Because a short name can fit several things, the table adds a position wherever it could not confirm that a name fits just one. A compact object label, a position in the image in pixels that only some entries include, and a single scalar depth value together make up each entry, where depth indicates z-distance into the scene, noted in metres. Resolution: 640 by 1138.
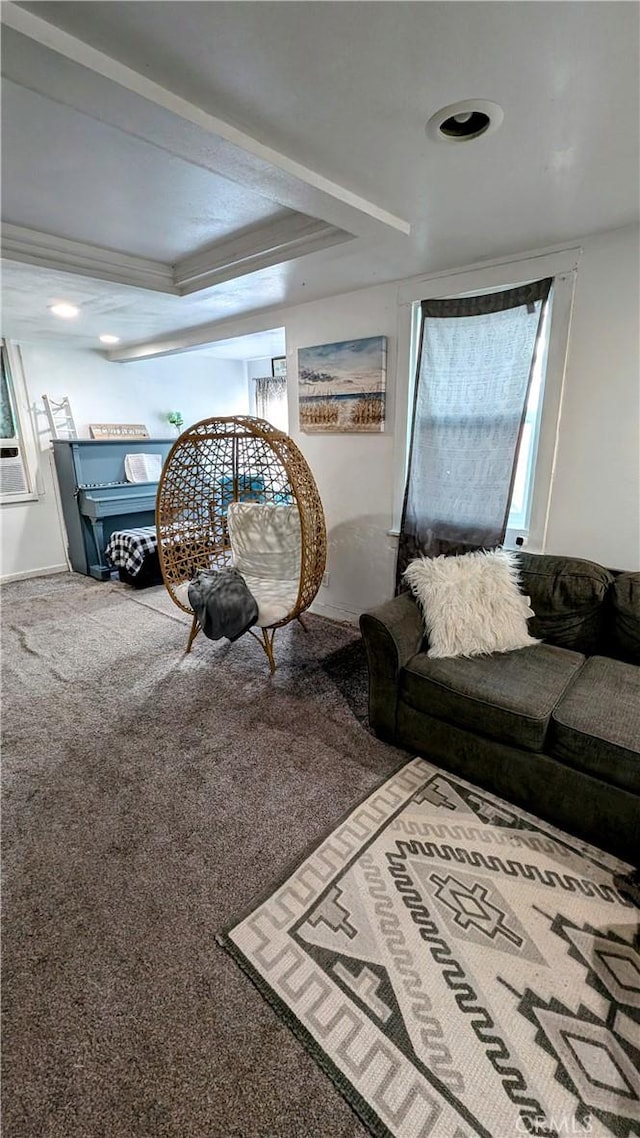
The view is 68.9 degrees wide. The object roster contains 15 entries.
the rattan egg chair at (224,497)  2.77
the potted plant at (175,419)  5.35
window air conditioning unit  4.32
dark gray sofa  1.55
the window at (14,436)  4.25
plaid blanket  4.18
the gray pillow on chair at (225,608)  2.64
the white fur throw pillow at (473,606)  2.02
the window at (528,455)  2.34
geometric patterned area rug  1.00
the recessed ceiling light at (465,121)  1.22
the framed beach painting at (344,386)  2.96
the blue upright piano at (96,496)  4.41
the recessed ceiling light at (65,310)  3.14
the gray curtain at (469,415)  2.37
